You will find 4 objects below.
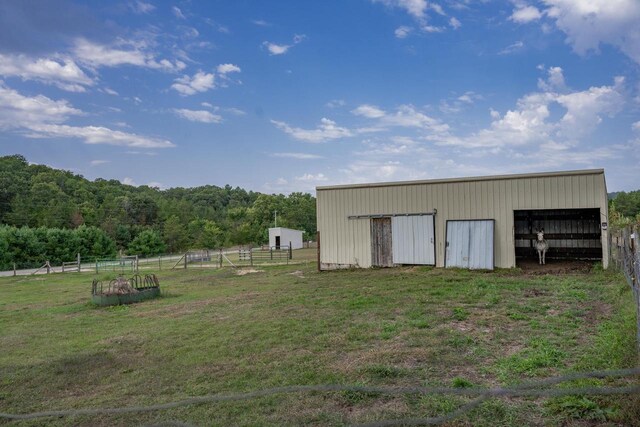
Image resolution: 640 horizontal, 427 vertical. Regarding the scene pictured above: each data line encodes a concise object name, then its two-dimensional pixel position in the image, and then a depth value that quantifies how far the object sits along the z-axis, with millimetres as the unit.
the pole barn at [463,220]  13852
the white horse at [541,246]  15266
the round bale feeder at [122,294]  11891
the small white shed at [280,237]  46375
